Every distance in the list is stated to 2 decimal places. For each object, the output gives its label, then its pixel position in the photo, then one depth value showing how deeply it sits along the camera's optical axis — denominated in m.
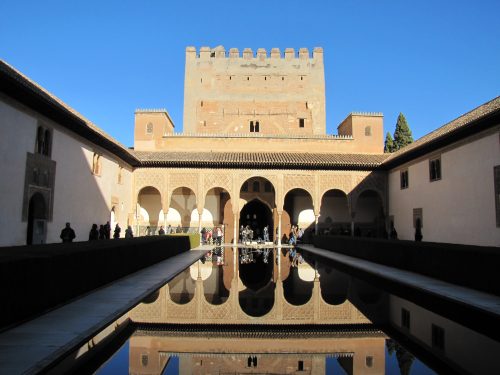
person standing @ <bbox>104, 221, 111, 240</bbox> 16.30
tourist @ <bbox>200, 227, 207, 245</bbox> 23.73
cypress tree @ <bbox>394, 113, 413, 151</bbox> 39.28
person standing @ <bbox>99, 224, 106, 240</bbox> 15.52
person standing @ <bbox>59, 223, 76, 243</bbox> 11.86
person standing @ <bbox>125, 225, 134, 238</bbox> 17.19
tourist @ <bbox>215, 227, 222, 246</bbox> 23.20
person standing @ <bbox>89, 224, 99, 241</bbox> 14.79
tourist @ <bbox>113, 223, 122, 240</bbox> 17.55
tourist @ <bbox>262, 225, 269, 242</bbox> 24.86
